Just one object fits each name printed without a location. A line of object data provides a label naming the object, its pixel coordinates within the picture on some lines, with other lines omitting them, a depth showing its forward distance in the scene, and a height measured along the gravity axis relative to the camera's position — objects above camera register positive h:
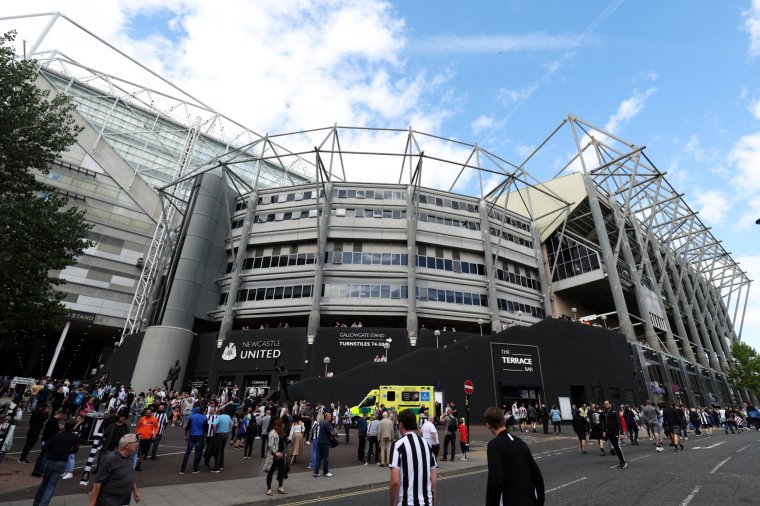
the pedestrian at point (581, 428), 15.88 -0.26
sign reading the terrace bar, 30.78 +4.08
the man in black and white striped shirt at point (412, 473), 4.14 -0.58
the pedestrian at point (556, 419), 25.27 +0.07
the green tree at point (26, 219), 13.83 +6.26
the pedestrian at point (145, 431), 11.67 -0.69
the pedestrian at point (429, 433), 11.70 -0.47
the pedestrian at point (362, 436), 14.09 -0.76
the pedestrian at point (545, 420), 24.47 -0.01
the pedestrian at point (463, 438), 14.95 -0.74
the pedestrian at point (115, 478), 4.84 -0.85
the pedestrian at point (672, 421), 15.49 +0.11
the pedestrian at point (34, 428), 11.46 -0.69
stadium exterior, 36.97 +15.35
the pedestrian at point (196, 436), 11.45 -0.76
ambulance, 23.73 +0.92
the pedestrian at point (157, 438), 13.07 -0.98
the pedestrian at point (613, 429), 11.76 -0.22
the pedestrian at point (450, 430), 14.42 -0.48
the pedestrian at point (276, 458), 8.90 -1.00
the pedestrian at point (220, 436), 11.90 -0.76
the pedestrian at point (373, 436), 13.87 -0.72
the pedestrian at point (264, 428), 14.80 -0.62
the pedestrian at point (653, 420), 15.99 +0.13
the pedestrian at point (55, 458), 7.09 -0.95
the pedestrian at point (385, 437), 13.17 -0.70
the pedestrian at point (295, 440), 13.55 -0.93
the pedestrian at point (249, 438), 14.70 -0.98
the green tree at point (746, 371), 54.34 +7.20
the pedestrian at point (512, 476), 3.90 -0.54
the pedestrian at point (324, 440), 11.18 -0.74
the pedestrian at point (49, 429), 9.99 -0.67
